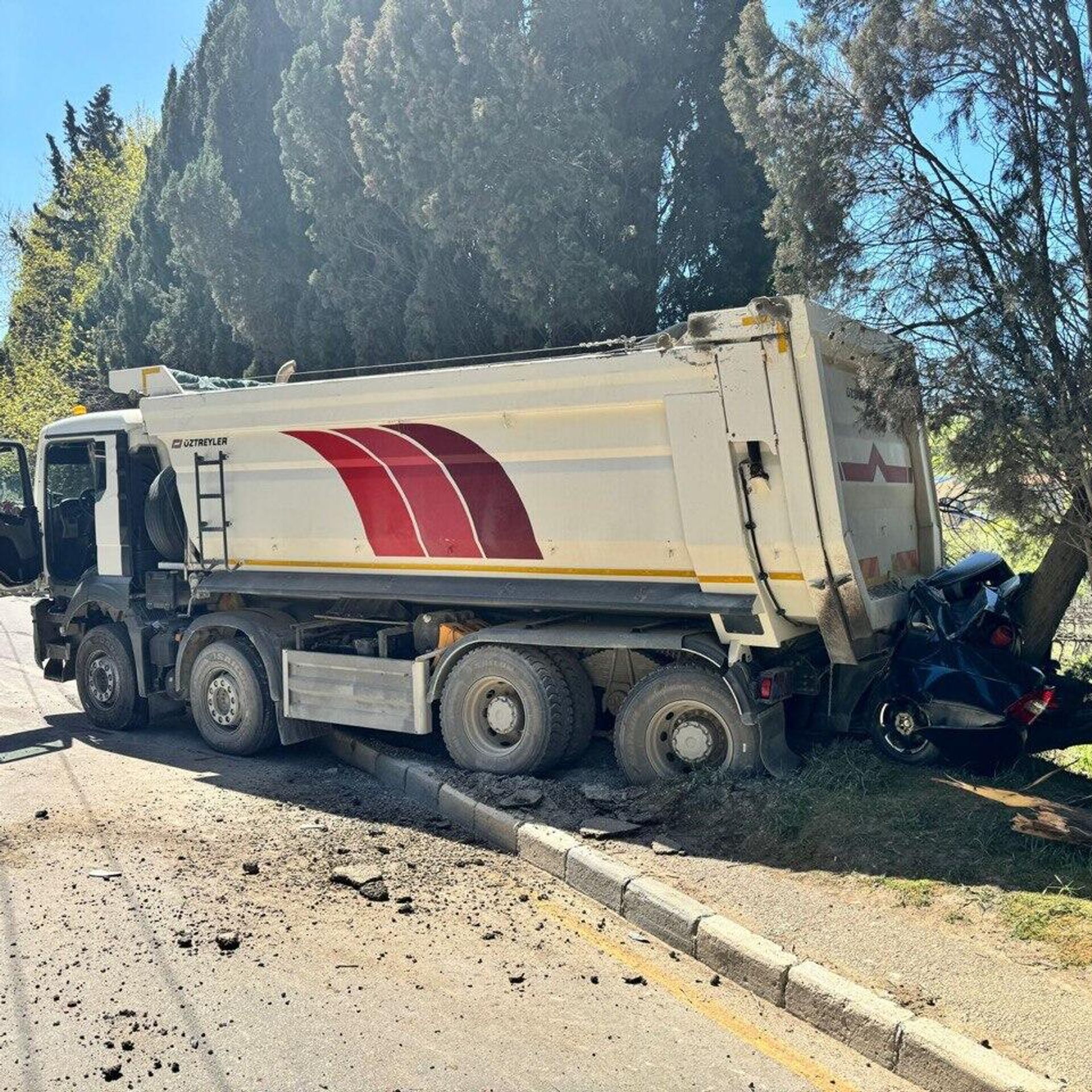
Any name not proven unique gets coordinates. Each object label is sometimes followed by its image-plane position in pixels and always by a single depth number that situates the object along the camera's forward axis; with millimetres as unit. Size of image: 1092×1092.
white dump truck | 6020
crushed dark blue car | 5949
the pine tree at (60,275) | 29047
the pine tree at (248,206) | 17234
